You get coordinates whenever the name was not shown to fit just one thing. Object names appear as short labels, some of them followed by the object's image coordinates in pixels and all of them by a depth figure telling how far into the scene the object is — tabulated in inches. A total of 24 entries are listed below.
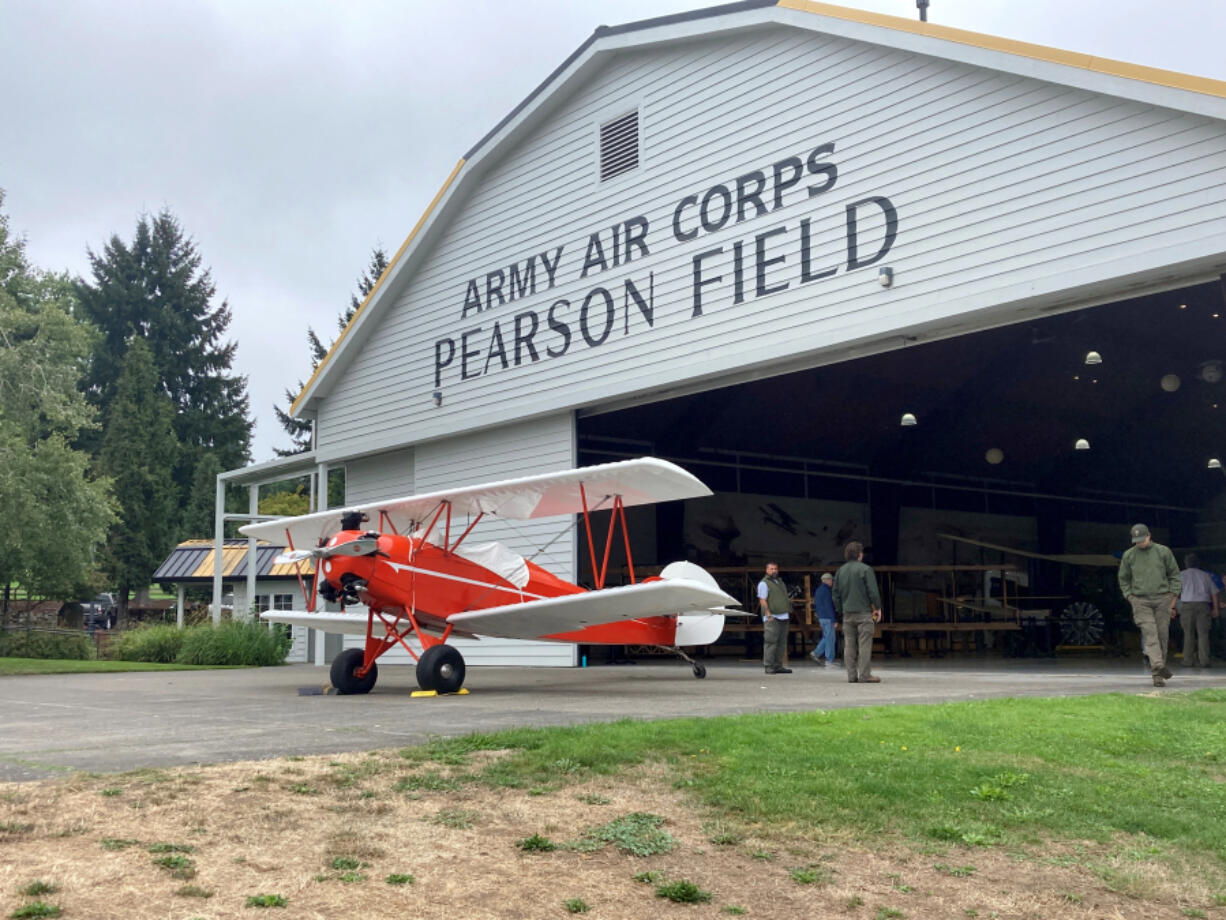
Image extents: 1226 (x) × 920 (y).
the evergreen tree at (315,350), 2378.2
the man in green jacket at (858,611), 502.0
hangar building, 454.9
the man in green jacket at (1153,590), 442.6
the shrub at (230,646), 839.7
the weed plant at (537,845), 174.2
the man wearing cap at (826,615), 729.6
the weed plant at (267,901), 142.3
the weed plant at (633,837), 176.1
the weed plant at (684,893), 156.9
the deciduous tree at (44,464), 993.5
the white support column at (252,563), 905.8
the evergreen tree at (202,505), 2028.8
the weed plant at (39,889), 138.0
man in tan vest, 599.8
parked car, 1984.1
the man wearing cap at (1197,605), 629.3
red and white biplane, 447.2
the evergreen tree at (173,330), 2300.7
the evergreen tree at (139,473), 1926.7
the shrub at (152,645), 899.4
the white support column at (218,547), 893.9
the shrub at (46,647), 1066.1
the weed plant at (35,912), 130.8
